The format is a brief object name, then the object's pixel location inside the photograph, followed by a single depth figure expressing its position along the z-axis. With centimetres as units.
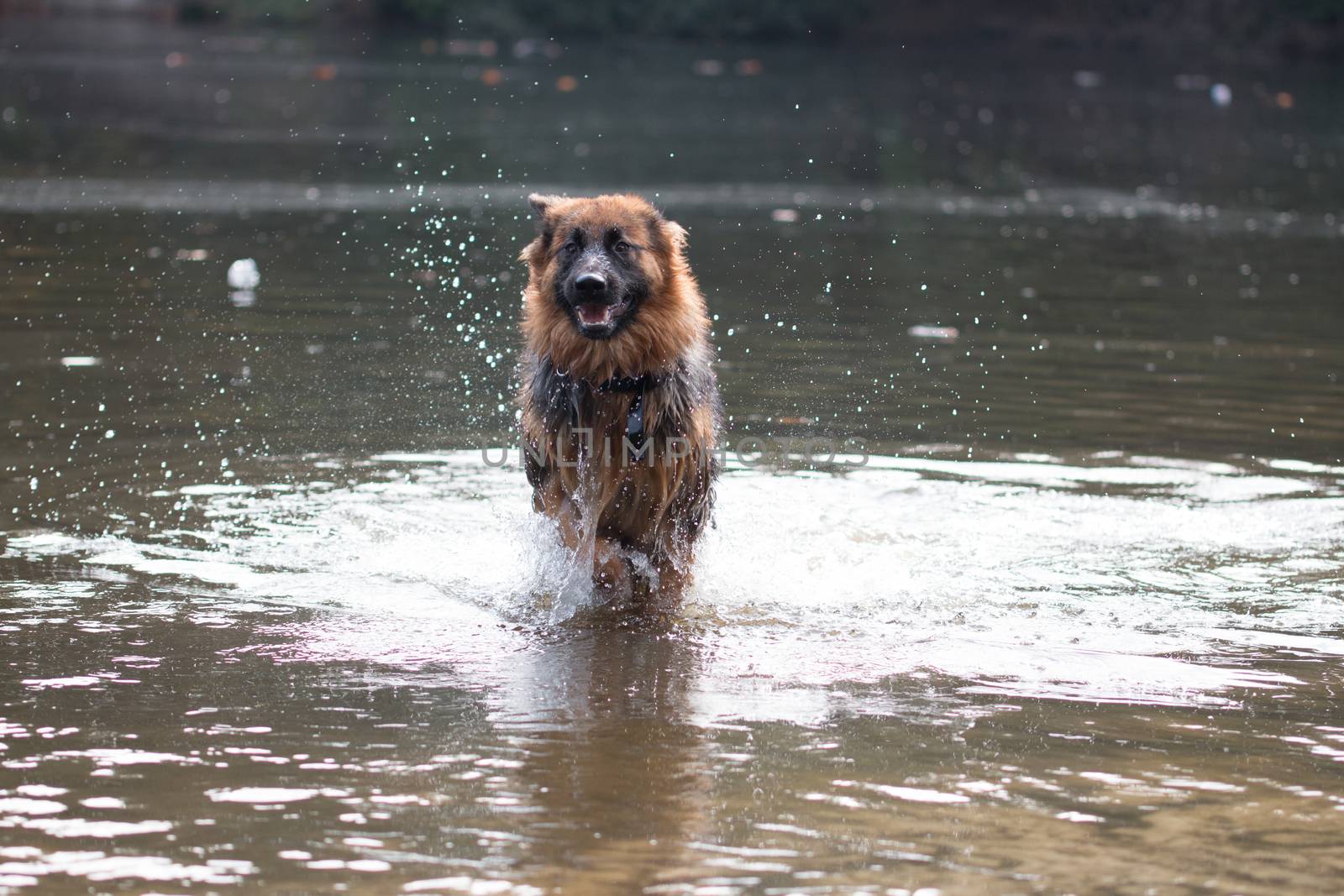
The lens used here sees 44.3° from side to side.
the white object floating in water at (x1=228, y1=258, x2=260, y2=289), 1312
